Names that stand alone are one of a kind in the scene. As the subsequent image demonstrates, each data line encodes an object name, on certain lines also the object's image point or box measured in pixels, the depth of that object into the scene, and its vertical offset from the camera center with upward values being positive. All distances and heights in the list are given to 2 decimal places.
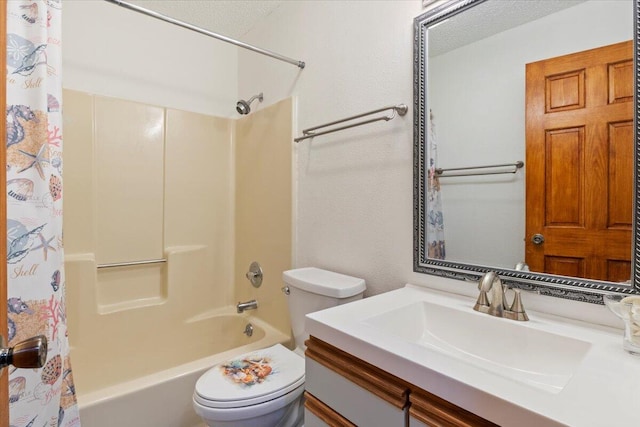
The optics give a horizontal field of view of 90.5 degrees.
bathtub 1.27 -0.82
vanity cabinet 0.64 -0.44
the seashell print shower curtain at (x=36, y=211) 0.96 +0.01
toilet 1.12 -0.65
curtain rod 1.31 +0.86
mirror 0.84 +0.22
